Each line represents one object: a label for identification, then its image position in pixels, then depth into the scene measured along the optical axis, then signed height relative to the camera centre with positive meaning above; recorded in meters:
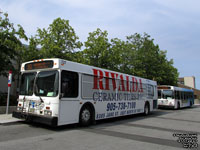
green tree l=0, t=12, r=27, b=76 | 13.19 +3.47
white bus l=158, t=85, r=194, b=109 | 21.39 -0.55
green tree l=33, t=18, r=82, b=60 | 16.81 +5.07
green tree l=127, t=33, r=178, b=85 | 29.57 +5.11
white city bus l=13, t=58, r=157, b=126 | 7.22 -0.07
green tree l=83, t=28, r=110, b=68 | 20.95 +4.59
